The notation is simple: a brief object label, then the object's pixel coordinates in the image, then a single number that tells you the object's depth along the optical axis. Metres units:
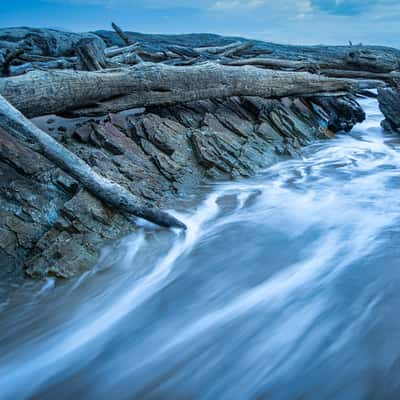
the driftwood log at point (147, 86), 4.06
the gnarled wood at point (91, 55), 5.62
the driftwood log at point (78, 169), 3.19
